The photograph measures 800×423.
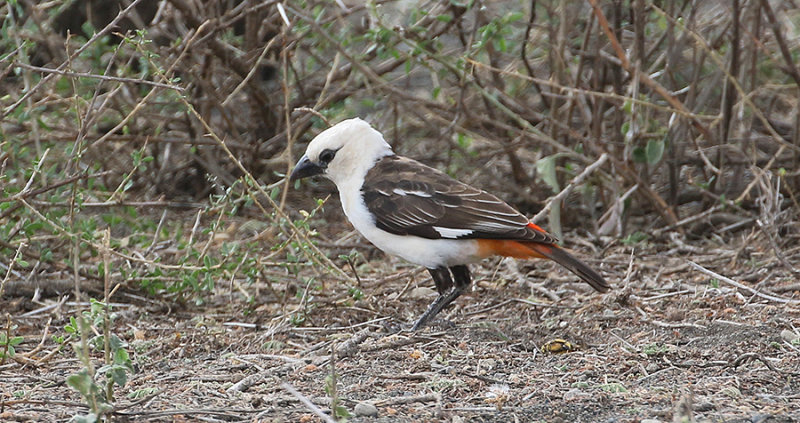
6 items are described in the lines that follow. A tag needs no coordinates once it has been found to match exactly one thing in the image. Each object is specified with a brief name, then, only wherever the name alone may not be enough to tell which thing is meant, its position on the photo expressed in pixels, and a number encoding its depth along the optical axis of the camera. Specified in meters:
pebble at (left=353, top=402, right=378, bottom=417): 6.52
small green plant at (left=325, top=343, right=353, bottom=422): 5.68
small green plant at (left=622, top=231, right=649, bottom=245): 11.98
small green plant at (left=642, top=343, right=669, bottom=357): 7.85
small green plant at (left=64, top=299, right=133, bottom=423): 5.46
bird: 9.18
